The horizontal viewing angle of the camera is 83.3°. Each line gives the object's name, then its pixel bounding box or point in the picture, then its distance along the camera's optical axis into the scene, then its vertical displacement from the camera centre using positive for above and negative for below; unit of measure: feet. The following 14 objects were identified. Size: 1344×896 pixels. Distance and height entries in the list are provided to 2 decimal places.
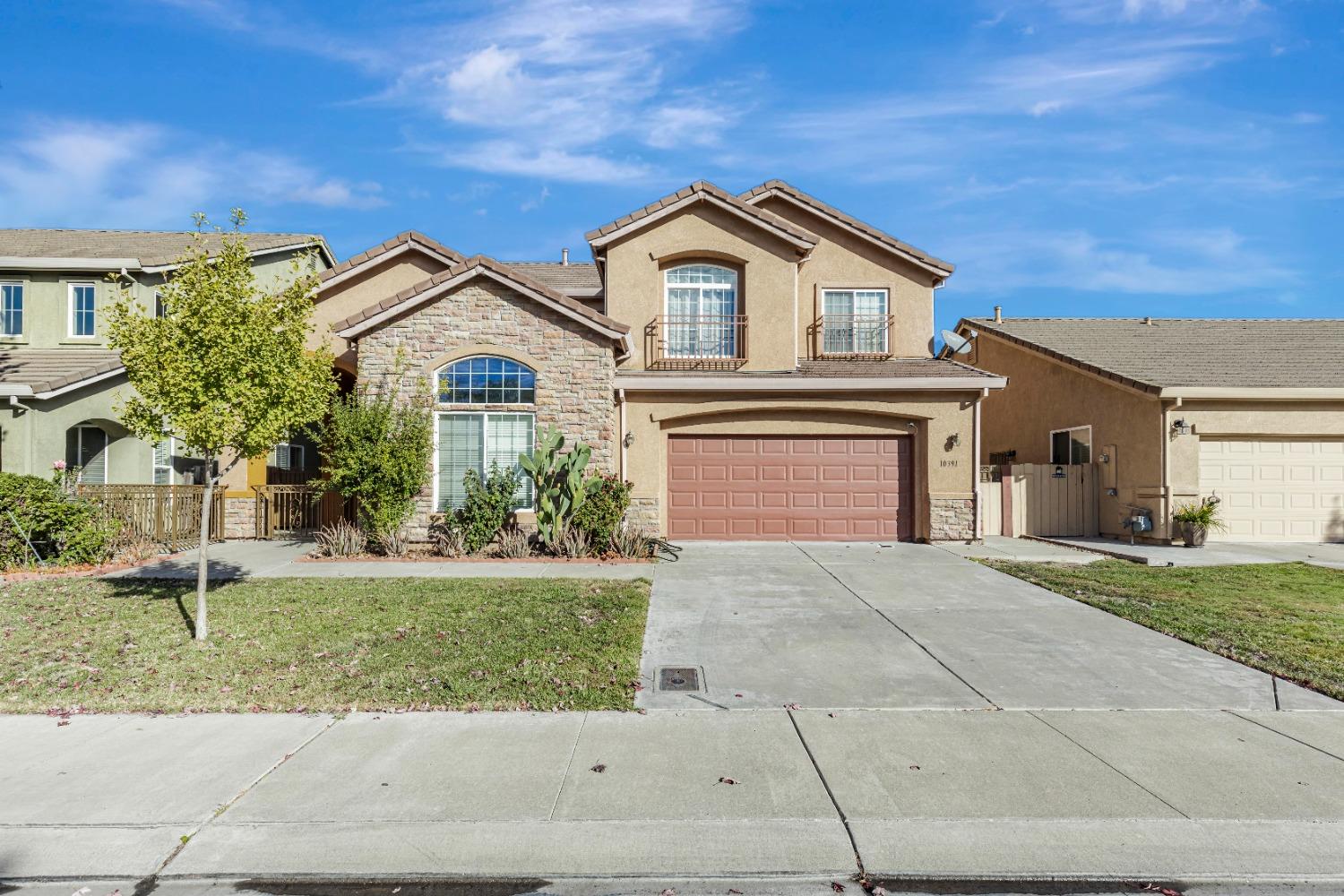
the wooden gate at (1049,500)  57.16 -3.12
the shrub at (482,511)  43.65 -3.01
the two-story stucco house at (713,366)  45.96 +6.15
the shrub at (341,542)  43.09 -4.77
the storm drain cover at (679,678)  20.38 -6.10
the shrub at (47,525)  37.27 -3.31
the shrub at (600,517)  43.45 -3.35
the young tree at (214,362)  24.00 +3.13
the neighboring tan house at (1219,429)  51.29 +2.09
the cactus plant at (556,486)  43.16 -1.54
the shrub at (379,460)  42.70 -0.04
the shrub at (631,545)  43.32 -4.95
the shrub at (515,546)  42.75 -4.96
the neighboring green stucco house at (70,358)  48.52 +7.19
